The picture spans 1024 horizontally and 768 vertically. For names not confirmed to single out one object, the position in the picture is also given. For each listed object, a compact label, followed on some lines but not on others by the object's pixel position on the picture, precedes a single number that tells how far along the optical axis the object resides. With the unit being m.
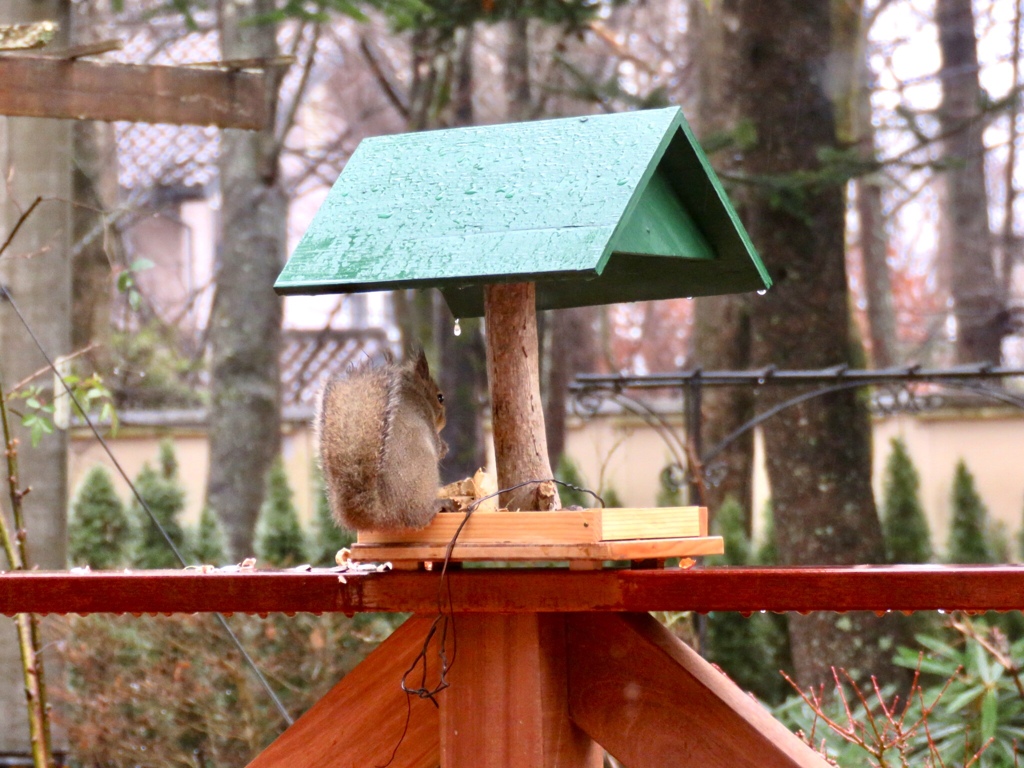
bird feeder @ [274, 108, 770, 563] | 2.82
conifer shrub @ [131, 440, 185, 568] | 12.03
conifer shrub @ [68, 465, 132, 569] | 12.59
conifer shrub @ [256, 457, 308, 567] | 12.07
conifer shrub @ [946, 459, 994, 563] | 12.23
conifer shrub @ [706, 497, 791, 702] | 10.72
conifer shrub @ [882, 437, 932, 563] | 12.15
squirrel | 2.96
